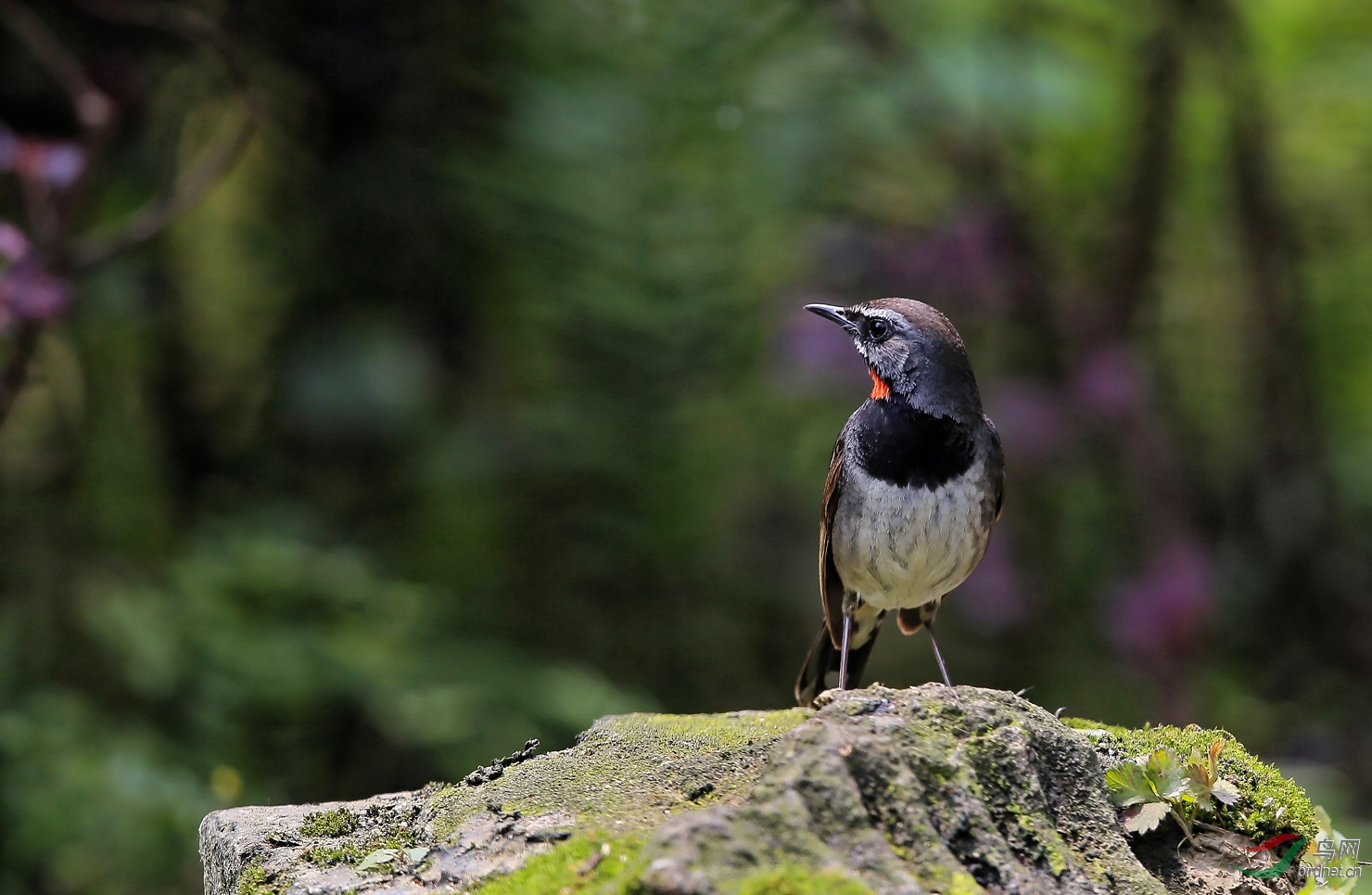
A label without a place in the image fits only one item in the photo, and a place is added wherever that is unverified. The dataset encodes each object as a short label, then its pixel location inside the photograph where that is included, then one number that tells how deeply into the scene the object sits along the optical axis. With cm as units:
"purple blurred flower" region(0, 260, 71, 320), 1034
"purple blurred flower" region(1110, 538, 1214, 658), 1197
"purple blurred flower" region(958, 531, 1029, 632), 1302
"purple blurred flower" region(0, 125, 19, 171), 1050
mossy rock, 431
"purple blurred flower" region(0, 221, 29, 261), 1052
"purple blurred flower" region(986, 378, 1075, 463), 1305
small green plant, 582
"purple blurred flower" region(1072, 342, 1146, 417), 1246
